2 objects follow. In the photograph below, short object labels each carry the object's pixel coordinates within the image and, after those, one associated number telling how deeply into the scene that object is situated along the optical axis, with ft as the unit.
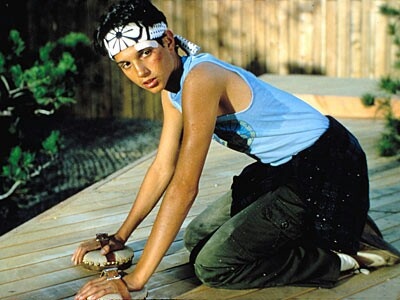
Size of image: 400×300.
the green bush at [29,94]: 18.26
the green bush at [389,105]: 16.07
